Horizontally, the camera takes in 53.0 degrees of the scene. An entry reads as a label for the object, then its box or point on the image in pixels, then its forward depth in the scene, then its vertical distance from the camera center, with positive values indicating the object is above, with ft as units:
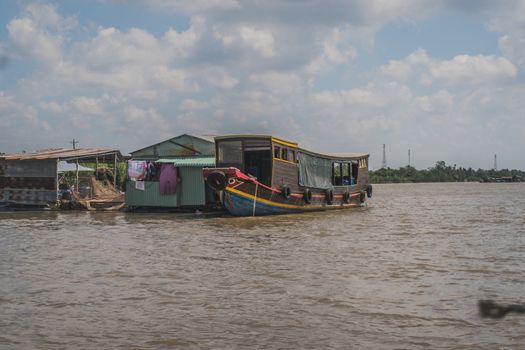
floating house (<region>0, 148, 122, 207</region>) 69.15 +1.25
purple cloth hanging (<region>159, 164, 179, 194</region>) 65.41 +0.63
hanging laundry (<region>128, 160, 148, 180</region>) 65.87 +1.91
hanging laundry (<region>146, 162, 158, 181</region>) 66.80 +1.42
